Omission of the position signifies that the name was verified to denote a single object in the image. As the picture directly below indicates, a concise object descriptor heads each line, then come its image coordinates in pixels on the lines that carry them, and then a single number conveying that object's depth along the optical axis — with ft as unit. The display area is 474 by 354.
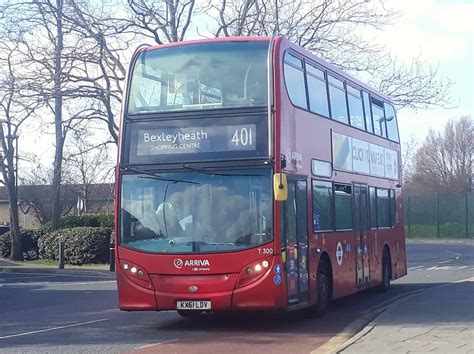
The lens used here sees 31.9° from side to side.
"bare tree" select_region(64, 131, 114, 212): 168.86
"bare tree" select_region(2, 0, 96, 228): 92.89
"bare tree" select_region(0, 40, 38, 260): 122.31
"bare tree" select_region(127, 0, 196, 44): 97.14
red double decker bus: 40.88
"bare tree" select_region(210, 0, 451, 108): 98.37
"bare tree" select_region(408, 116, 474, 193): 228.63
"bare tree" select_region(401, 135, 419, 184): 243.19
